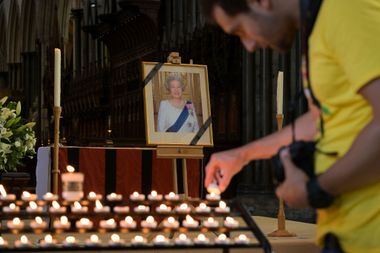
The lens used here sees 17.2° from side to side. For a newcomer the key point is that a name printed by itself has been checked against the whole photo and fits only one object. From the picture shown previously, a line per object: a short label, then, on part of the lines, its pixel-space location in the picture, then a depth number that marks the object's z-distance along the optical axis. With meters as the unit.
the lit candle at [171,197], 3.46
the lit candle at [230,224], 3.23
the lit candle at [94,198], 3.42
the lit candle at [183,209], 3.22
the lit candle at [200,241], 3.07
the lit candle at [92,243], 2.97
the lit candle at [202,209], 3.31
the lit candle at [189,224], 3.20
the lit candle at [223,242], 3.10
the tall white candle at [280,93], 8.13
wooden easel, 8.08
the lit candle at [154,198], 3.44
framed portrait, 8.21
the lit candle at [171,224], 3.15
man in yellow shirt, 2.49
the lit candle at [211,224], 3.23
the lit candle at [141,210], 3.23
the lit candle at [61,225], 3.10
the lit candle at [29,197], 3.37
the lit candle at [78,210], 3.16
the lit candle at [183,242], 3.01
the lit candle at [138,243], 2.98
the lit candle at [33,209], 3.30
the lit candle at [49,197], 3.44
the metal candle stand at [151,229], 2.93
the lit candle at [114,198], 3.56
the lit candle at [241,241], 3.15
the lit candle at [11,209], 3.15
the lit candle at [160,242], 2.99
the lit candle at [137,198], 3.51
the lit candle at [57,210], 3.23
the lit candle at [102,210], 3.20
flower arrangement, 9.57
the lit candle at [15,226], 3.07
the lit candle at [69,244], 3.00
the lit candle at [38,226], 3.06
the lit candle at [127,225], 3.09
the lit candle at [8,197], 3.24
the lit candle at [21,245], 2.95
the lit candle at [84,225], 3.21
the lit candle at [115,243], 2.99
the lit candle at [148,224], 3.11
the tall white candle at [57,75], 7.74
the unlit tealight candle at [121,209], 3.26
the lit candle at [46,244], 2.96
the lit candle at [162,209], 3.23
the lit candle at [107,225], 3.10
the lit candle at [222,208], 3.33
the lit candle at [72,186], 3.34
